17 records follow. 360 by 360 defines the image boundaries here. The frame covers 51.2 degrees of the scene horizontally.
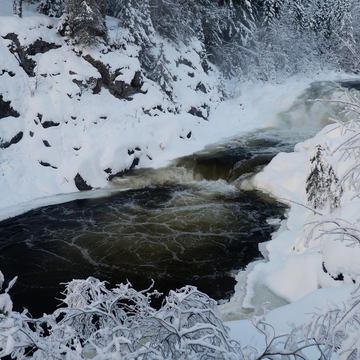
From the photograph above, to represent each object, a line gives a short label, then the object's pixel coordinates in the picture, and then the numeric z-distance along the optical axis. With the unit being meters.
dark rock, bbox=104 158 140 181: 14.11
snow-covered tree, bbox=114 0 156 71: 19.34
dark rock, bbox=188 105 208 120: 20.59
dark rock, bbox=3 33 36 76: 15.39
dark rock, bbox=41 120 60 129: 14.58
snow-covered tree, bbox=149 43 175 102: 19.87
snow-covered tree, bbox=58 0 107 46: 17.11
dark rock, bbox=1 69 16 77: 14.57
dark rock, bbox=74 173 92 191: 13.50
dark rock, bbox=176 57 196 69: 22.61
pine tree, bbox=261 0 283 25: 31.11
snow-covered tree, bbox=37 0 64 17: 19.03
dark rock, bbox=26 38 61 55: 16.09
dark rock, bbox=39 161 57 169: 13.80
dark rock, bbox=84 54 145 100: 17.50
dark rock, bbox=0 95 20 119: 14.05
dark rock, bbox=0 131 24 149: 13.49
